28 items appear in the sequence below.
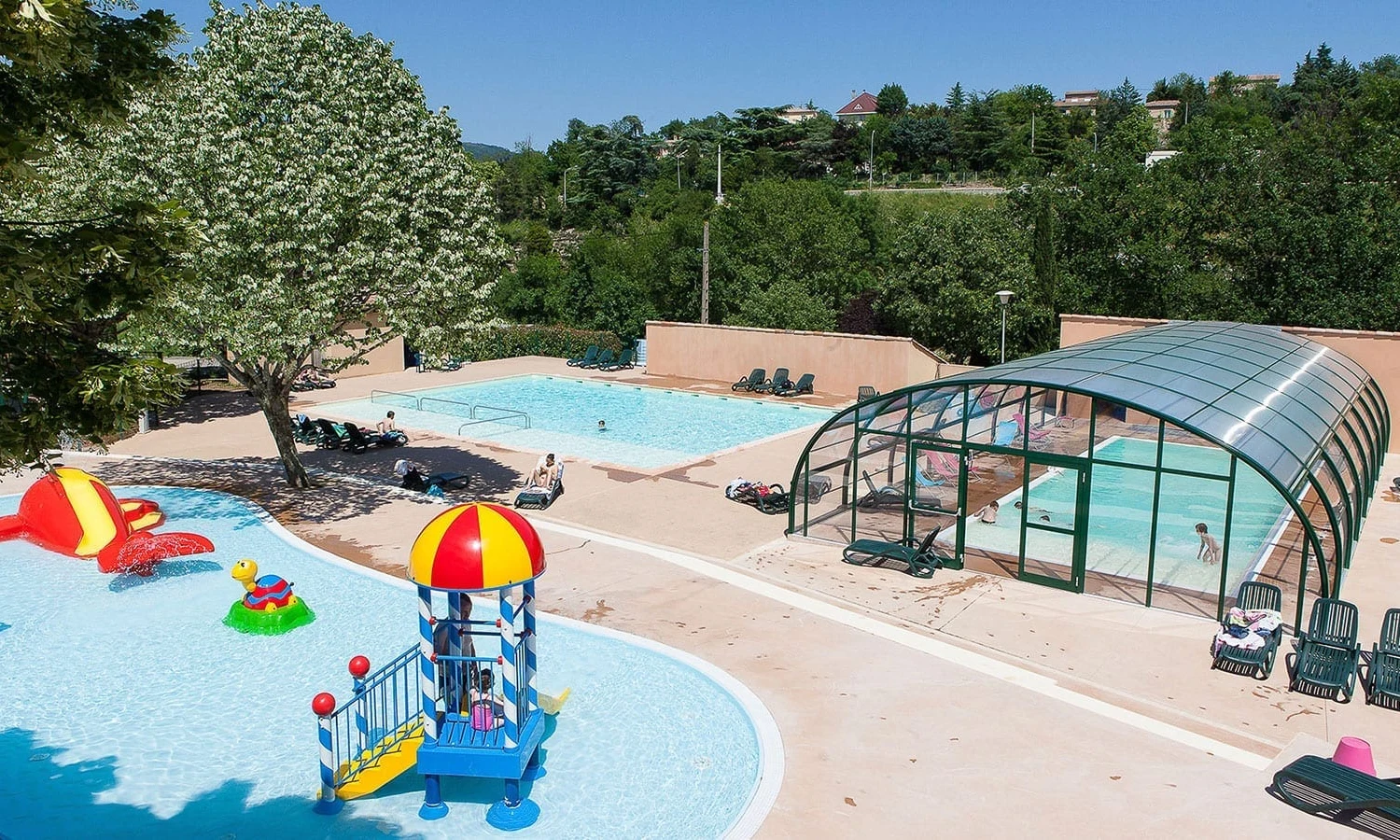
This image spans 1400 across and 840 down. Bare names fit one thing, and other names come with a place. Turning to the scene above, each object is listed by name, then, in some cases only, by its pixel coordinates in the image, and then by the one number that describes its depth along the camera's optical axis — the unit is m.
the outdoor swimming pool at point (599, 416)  25.59
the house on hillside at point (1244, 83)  135.12
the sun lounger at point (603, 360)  39.62
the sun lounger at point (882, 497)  15.99
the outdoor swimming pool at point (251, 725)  8.89
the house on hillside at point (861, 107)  189.12
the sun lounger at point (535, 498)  18.73
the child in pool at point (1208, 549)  13.89
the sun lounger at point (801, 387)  33.22
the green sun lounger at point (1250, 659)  11.37
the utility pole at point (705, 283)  41.75
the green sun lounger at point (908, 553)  14.90
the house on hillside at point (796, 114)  186.62
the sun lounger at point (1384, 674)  10.74
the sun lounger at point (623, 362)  39.44
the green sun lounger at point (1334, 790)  8.23
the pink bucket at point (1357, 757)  8.89
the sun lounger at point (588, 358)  40.03
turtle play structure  12.93
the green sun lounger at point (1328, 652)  10.91
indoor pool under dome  13.53
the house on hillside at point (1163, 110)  156.46
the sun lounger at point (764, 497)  18.38
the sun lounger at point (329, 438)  24.44
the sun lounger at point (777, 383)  33.31
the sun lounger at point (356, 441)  23.94
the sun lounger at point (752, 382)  33.81
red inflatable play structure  14.95
